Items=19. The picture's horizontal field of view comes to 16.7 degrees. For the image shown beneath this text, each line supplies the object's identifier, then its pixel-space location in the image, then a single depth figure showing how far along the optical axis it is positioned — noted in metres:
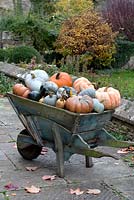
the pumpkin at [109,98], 4.38
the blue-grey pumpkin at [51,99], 4.35
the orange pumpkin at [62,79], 4.62
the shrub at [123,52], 16.50
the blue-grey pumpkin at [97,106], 4.29
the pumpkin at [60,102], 4.28
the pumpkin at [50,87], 4.44
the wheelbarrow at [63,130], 4.21
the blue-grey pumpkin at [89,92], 4.41
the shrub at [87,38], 14.66
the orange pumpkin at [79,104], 4.17
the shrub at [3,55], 13.89
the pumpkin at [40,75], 4.68
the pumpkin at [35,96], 4.48
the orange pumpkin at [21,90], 4.55
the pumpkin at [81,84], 4.57
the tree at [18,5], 25.43
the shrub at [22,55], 13.03
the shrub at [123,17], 17.34
